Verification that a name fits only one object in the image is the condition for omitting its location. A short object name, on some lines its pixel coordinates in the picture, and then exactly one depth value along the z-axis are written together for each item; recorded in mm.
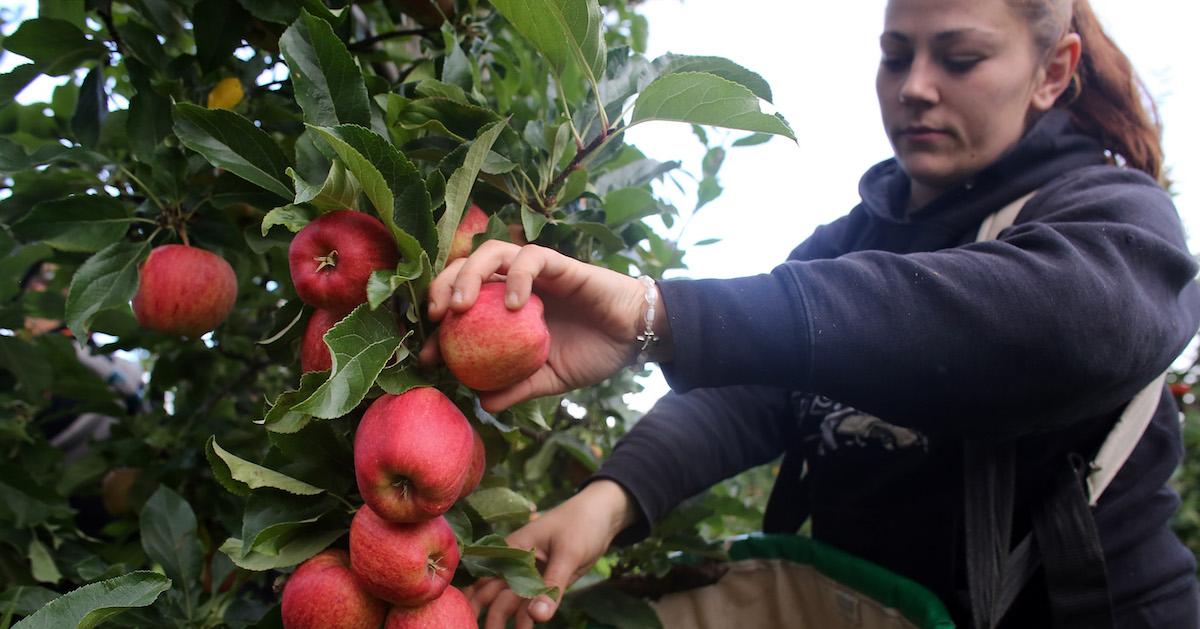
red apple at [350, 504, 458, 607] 656
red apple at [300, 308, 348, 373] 708
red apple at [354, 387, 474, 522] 628
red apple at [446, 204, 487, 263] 768
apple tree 697
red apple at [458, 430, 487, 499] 768
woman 825
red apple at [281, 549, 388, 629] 679
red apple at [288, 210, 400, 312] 681
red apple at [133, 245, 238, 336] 984
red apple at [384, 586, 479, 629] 694
